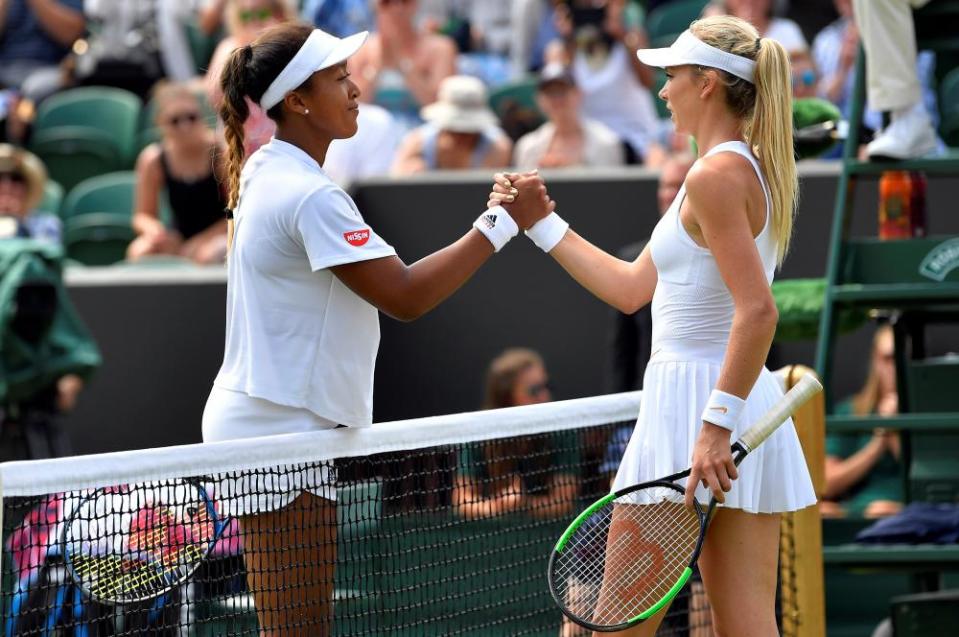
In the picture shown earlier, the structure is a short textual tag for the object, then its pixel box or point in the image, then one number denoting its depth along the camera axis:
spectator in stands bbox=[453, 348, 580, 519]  9.05
